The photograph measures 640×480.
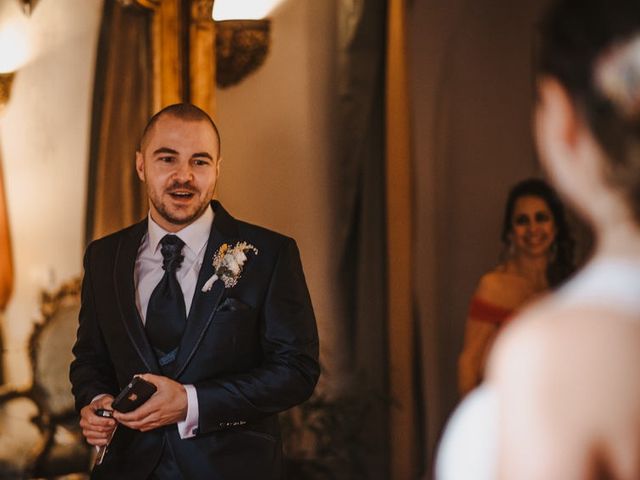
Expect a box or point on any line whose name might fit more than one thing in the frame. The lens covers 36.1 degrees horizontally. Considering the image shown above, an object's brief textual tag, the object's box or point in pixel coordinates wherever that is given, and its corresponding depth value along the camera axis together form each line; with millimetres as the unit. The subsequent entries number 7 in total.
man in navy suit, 2471
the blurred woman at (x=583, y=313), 878
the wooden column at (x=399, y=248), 4191
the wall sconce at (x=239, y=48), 4238
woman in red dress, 3668
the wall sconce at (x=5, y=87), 3988
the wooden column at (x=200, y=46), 4188
